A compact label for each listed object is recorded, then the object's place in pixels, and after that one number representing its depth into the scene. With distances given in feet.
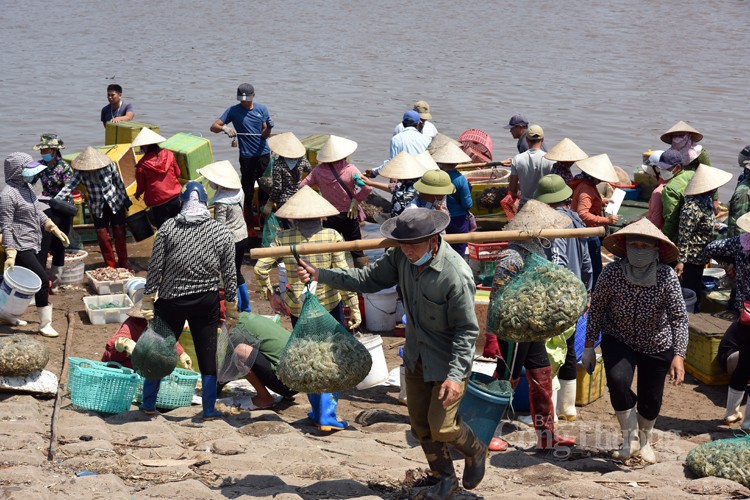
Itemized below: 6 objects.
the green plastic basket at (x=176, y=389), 49.78
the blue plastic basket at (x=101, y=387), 47.14
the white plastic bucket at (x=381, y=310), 63.05
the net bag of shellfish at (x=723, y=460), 39.60
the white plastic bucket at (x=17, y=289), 61.11
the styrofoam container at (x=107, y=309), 65.36
